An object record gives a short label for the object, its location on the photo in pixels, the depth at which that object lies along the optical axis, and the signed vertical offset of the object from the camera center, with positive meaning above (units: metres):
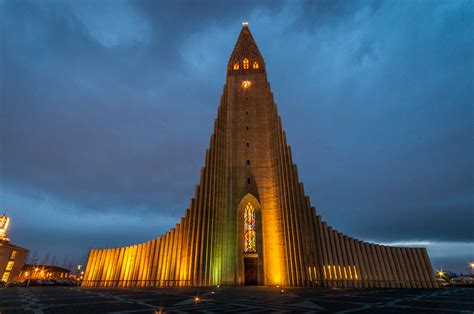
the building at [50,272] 55.41 -0.77
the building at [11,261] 40.76 +1.45
